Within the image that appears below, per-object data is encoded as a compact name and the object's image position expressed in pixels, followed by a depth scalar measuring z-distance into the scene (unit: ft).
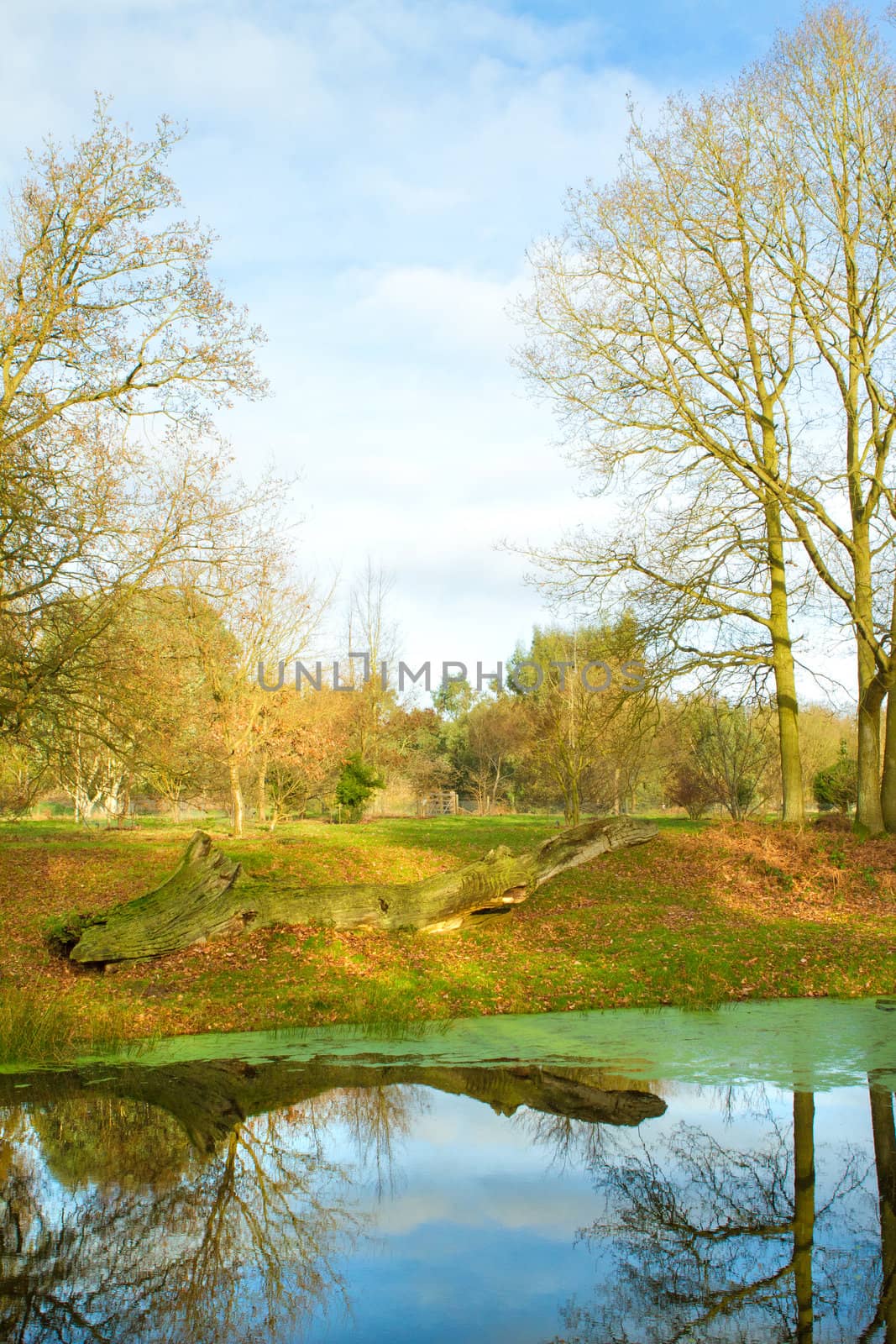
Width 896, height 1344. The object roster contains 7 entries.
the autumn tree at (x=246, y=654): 84.64
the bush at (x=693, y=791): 100.01
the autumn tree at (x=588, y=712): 64.80
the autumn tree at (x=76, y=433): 42.27
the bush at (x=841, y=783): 98.63
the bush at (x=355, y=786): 107.86
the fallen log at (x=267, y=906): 35.63
